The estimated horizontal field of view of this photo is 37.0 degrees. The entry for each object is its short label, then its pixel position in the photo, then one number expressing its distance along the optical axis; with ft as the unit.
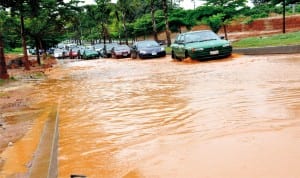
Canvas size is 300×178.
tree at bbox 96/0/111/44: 184.77
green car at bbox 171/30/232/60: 60.13
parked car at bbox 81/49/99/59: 136.77
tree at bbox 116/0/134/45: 161.17
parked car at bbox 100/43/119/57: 127.82
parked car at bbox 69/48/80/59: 164.70
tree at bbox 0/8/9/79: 64.13
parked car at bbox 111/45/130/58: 114.83
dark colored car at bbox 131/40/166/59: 90.94
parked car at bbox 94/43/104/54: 145.28
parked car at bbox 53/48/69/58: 179.62
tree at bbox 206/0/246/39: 96.29
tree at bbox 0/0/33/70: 67.62
